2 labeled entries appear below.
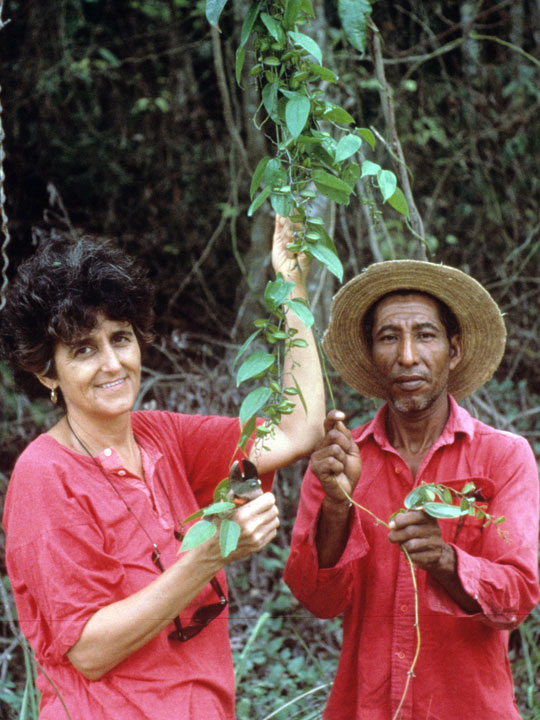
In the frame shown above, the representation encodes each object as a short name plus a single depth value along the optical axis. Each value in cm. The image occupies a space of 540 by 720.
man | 203
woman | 193
